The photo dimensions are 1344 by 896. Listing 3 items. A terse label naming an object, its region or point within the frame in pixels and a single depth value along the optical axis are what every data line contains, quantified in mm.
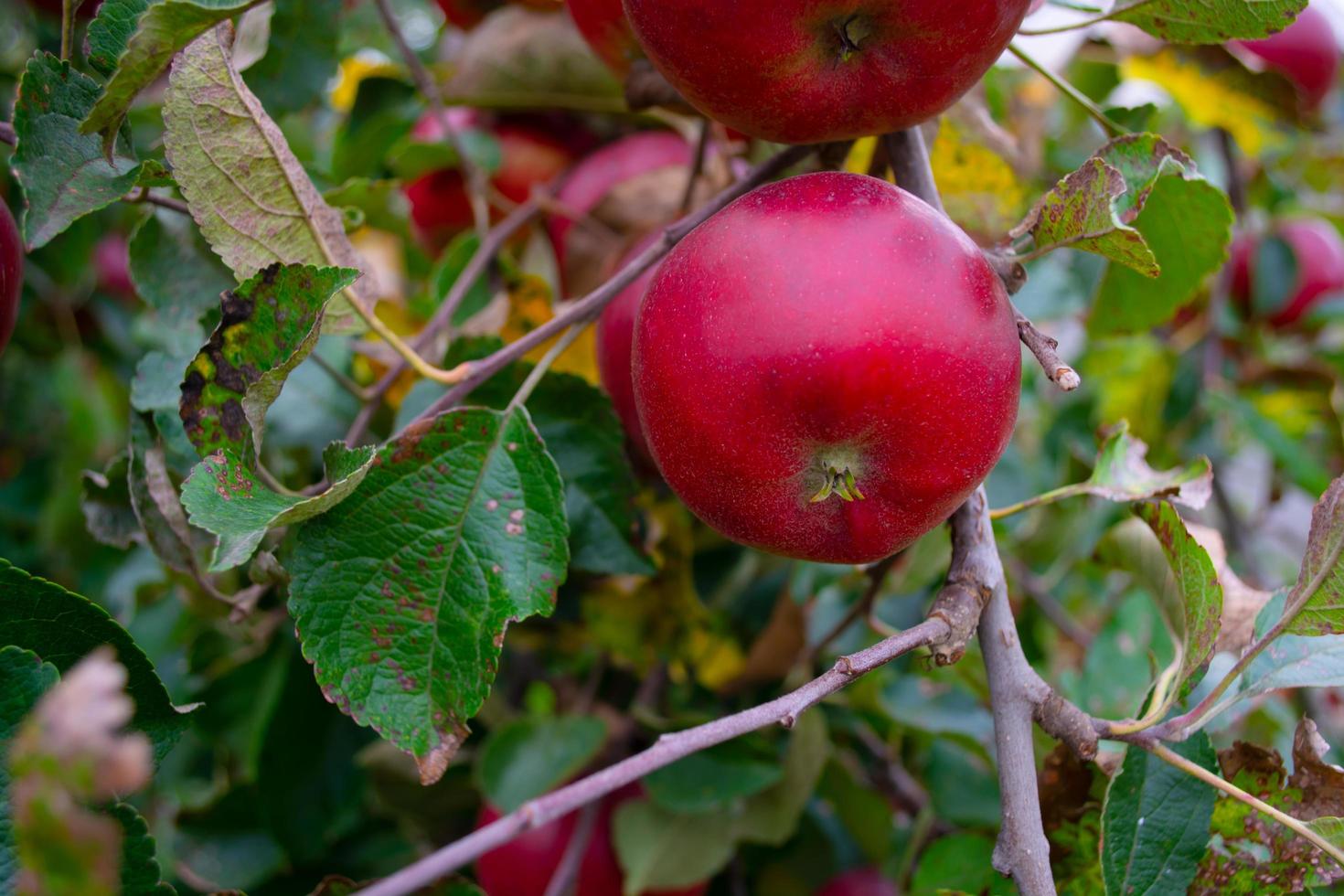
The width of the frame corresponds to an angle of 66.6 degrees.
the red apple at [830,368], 423
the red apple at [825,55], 437
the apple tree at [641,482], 440
